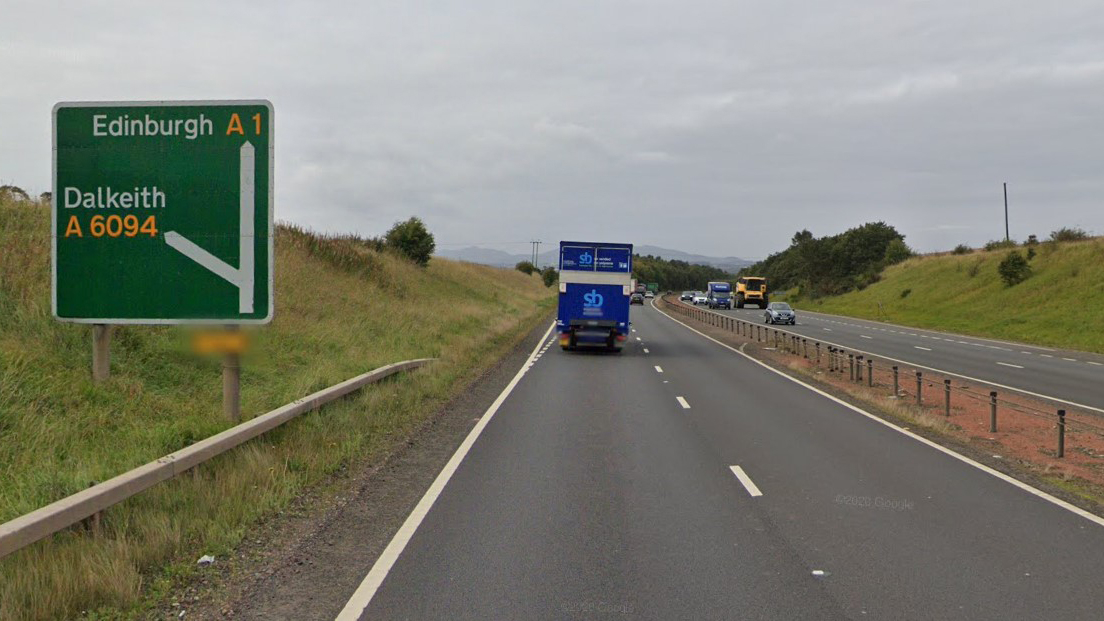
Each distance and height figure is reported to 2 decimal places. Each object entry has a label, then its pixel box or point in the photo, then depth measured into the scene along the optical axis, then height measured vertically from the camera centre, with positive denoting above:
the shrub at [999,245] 79.19 +4.89
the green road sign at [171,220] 10.38 +0.85
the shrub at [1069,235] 63.44 +4.62
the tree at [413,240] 66.69 +4.14
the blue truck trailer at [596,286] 30.35 +0.31
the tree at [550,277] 132.25 +2.73
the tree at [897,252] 112.31 +5.91
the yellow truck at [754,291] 88.31 +0.52
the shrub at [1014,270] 58.56 +1.86
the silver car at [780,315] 54.94 -1.17
